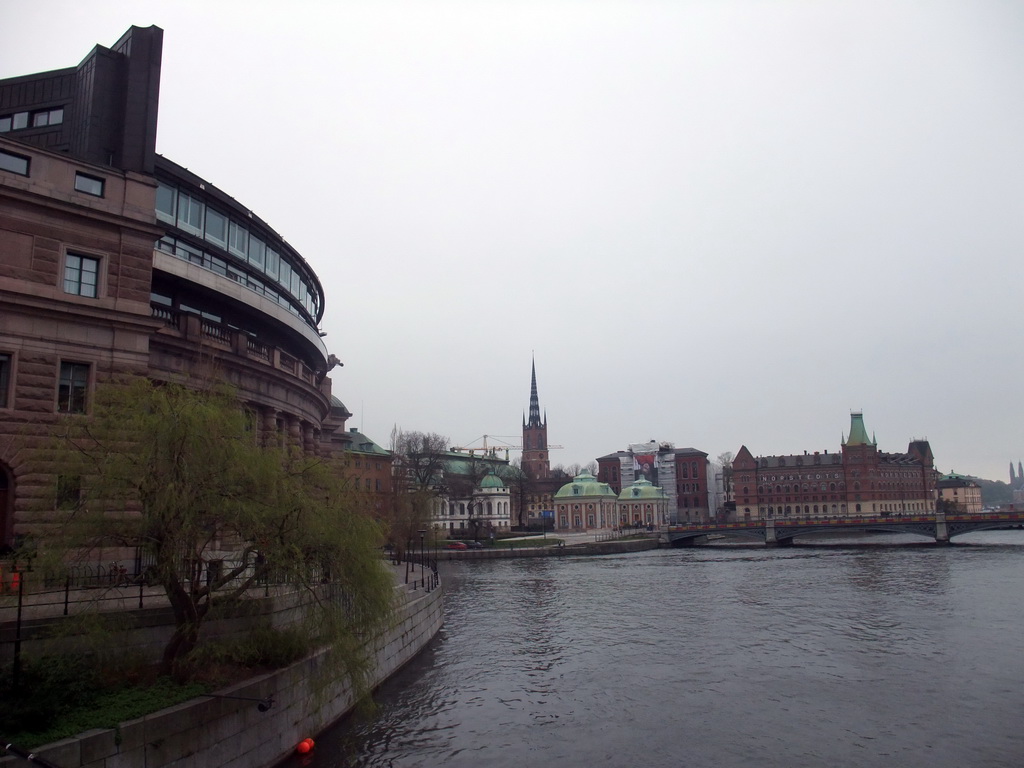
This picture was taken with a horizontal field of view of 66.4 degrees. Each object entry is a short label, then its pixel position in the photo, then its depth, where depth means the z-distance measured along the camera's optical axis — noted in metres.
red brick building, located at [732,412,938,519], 182.75
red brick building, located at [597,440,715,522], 195.50
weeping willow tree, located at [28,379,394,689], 17.89
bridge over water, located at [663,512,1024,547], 109.12
